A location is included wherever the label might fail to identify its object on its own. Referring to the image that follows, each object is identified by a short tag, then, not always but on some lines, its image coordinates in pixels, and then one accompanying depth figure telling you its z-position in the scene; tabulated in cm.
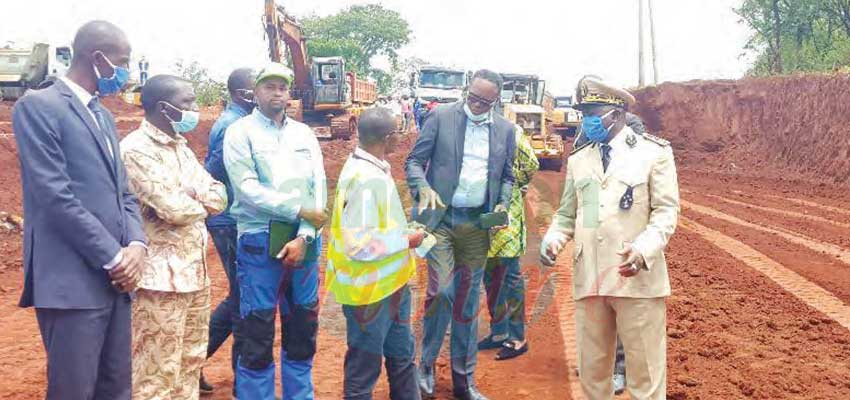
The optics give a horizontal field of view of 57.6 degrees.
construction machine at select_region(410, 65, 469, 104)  2797
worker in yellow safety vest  377
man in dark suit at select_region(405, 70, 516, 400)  486
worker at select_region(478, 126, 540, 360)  577
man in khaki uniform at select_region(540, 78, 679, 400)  364
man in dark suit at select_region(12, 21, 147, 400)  288
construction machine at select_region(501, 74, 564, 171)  2150
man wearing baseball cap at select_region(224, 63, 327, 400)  404
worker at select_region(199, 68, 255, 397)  465
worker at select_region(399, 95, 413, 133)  3447
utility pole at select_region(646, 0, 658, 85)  3579
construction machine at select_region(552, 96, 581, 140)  3341
